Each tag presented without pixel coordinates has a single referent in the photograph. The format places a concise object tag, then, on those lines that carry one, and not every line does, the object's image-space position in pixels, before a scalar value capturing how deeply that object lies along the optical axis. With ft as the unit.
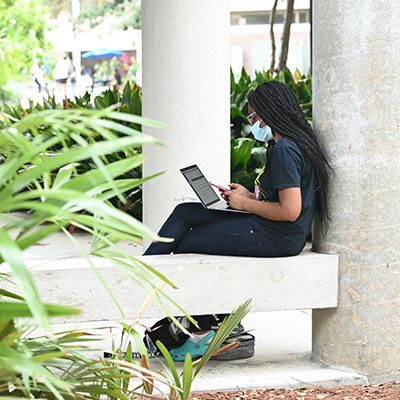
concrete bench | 22.12
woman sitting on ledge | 23.45
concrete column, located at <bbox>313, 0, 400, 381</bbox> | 23.03
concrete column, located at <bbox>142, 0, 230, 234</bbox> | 29.60
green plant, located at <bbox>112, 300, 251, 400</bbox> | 15.59
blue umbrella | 259.02
